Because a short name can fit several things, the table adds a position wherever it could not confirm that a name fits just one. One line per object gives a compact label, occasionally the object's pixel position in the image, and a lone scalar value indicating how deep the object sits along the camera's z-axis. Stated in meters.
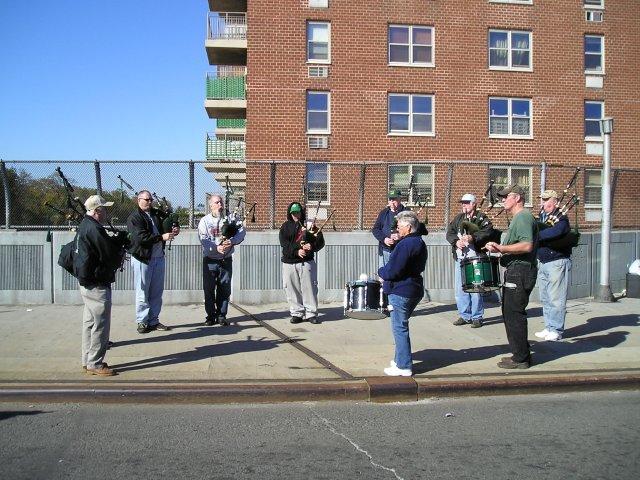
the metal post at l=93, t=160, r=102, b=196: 10.99
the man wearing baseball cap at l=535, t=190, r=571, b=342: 8.00
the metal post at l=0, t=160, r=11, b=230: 10.93
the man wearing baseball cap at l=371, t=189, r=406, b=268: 9.52
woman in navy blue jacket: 6.10
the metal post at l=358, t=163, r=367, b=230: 11.56
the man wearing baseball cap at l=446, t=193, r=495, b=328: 7.97
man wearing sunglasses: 8.16
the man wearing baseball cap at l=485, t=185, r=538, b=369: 6.52
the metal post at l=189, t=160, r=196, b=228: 11.13
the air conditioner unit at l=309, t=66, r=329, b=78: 22.27
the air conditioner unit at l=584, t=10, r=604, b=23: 23.69
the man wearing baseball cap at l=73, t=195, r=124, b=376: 6.14
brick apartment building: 22.20
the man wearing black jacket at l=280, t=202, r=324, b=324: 9.00
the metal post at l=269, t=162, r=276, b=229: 11.34
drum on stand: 6.94
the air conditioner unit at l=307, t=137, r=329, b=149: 22.25
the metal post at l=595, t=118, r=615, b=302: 10.96
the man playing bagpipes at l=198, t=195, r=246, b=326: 8.80
